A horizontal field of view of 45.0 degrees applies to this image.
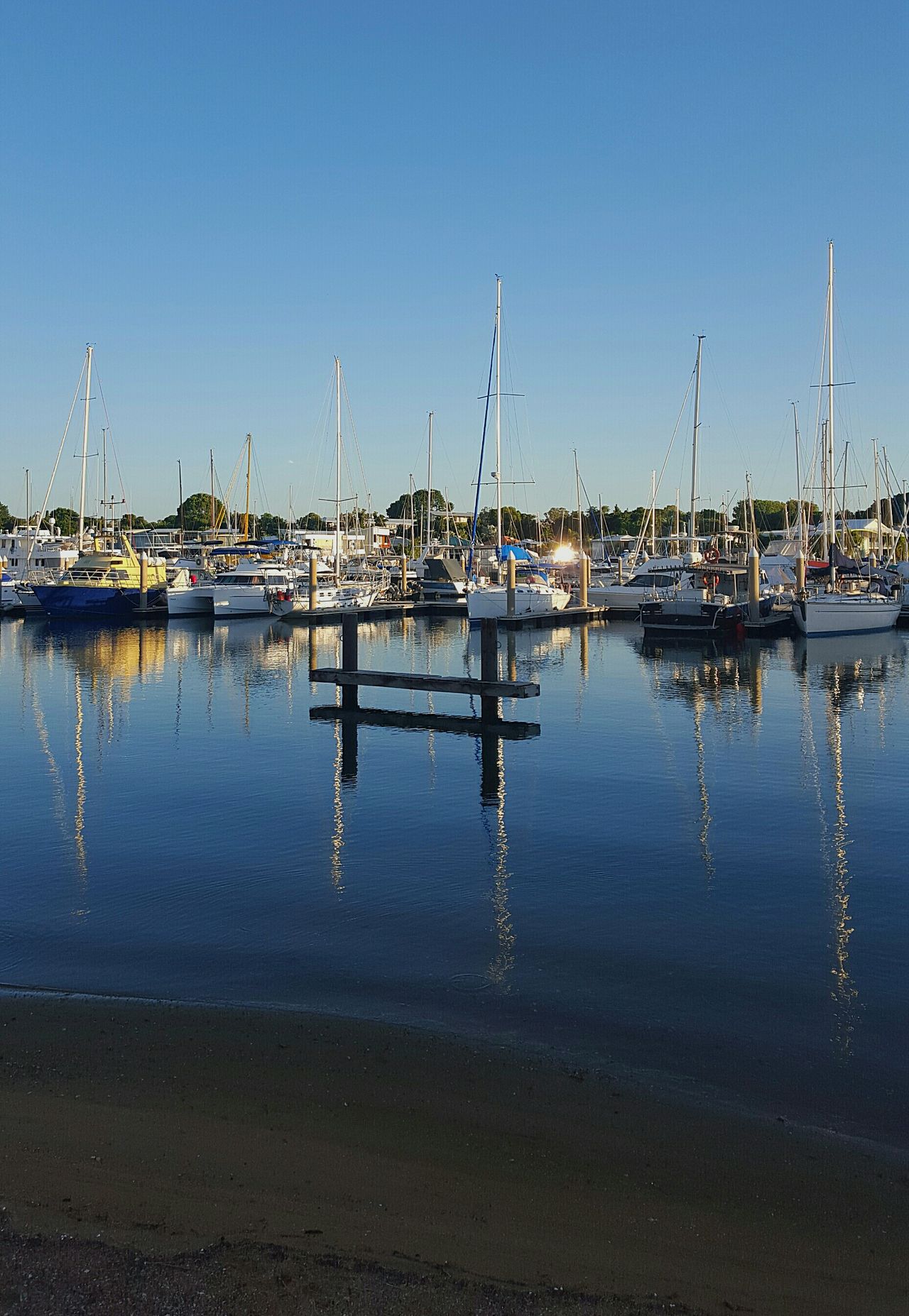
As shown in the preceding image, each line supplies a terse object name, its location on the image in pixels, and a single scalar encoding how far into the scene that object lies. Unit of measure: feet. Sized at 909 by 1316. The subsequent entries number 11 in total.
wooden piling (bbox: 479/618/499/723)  81.87
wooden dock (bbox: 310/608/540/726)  79.56
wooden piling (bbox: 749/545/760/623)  177.37
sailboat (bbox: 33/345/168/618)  225.56
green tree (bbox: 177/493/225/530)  585.22
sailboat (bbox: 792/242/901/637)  168.14
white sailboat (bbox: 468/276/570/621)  202.18
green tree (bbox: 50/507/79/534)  574.23
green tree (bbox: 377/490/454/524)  598.88
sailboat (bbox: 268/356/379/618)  213.46
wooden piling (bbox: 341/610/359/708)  89.51
